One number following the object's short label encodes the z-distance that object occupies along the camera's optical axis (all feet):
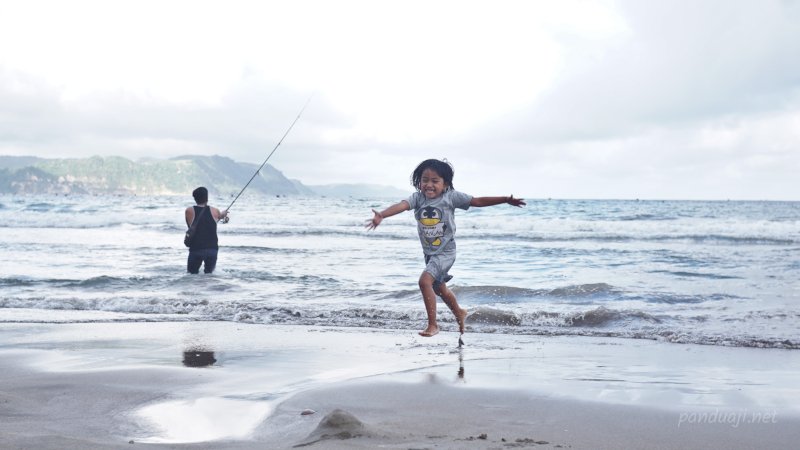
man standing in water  39.99
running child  21.93
